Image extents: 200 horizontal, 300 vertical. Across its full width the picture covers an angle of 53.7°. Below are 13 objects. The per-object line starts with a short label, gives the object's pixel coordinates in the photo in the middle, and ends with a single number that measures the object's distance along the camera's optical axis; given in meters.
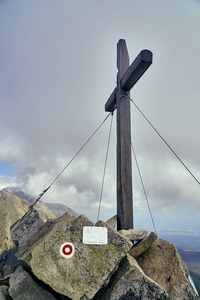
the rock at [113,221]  6.49
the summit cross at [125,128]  6.52
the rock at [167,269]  4.41
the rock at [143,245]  5.27
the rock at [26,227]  5.71
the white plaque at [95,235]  4.52
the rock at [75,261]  3.95
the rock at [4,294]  4.25
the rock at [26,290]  4.15
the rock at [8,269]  5.86
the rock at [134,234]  5.45
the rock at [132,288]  3.90
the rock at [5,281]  5.07
